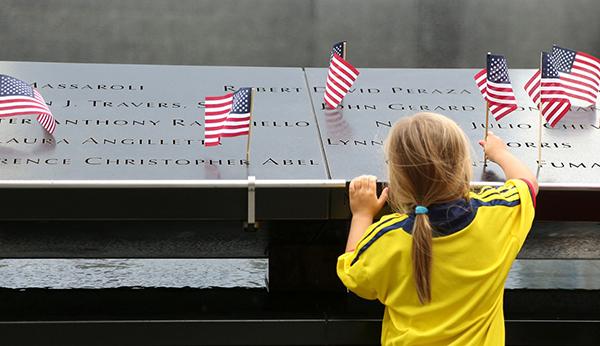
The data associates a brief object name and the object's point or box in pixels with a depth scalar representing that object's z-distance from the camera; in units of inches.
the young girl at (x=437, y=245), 94.9
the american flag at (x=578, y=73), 160.7
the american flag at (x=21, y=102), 145.0
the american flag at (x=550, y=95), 149.4
